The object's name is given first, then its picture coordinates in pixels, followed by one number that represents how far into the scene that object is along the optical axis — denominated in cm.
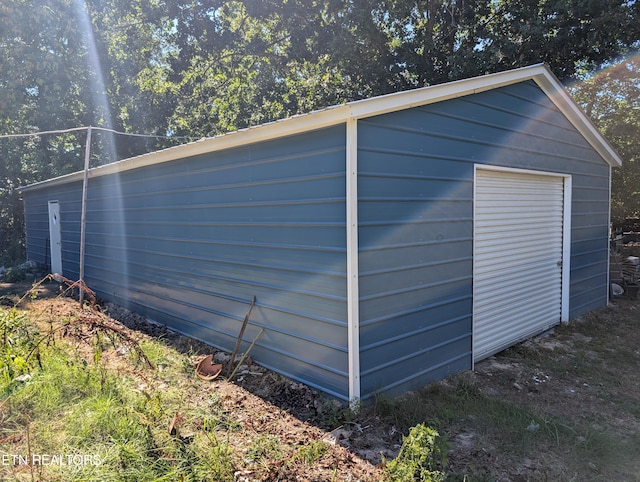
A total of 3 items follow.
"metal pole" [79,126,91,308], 635
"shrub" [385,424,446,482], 242
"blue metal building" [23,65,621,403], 331
